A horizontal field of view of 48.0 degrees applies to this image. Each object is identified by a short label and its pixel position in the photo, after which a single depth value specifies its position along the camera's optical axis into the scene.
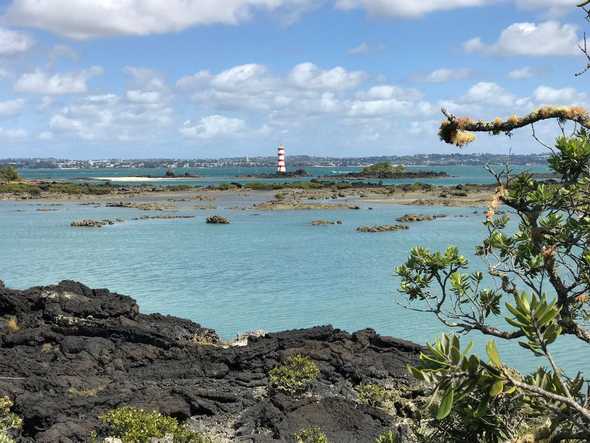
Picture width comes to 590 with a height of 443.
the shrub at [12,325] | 20.17
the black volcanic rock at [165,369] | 13.27
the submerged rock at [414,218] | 59.16
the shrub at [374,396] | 15.04
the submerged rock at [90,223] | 56.38
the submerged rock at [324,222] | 56.53
